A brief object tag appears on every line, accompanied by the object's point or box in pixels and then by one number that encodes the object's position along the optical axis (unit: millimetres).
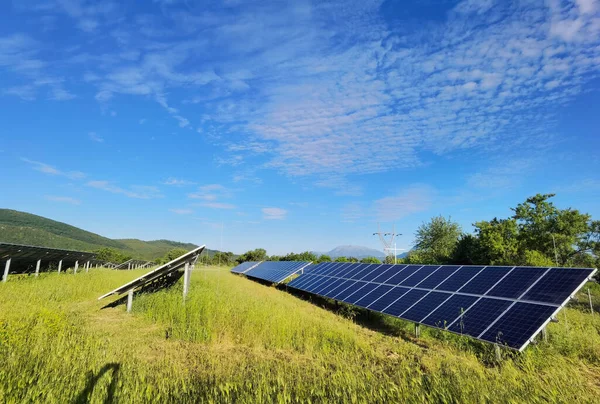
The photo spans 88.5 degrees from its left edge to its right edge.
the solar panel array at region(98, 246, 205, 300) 10734
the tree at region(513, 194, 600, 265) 37844
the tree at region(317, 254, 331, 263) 55562
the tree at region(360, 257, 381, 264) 52562
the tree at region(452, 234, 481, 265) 38250
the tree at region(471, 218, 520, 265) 35531
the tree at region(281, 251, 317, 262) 59144
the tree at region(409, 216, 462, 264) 50625
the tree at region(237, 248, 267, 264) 79888
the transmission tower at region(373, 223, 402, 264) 49703
